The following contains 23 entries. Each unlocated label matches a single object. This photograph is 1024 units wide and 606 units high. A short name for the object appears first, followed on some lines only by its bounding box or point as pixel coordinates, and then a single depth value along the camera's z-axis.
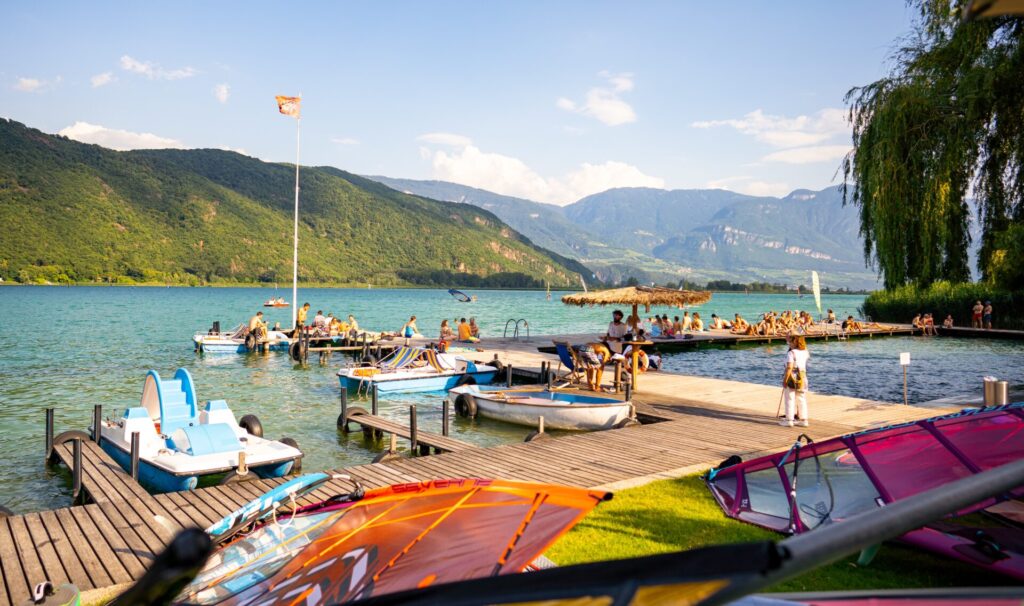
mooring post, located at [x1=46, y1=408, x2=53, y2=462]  11.70
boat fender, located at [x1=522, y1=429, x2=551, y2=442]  11.54
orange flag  32.59
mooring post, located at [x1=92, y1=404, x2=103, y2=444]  11.82
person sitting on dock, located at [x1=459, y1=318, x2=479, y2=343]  27.17
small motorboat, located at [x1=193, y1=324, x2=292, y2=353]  30.96
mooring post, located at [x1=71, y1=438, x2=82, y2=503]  9.11
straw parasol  16.81
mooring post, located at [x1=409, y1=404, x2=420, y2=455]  11.78
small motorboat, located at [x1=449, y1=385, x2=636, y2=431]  13.17
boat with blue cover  19.28
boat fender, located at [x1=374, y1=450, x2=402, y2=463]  10.21
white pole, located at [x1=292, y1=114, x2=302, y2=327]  33.29
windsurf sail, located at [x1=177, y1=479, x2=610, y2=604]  2.82
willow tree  16.02
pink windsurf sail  5.70
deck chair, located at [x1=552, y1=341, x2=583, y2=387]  16.97
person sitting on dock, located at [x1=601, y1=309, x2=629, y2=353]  17.14
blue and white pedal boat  9.59
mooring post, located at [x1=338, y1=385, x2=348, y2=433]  14.37
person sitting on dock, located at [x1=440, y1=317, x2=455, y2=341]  26.86
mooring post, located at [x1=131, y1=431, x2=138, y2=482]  9.69
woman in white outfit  12.13
